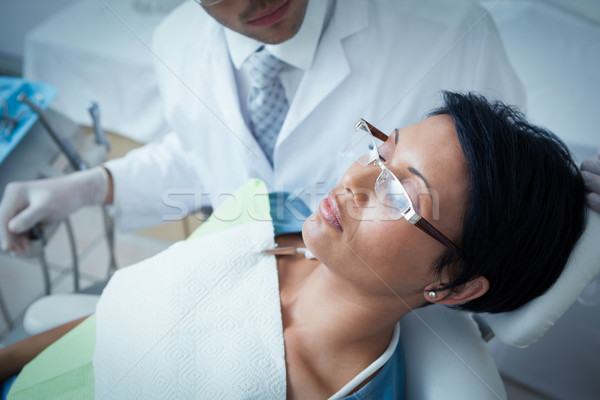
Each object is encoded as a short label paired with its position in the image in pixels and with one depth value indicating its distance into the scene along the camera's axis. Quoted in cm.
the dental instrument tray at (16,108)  115
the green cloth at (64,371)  84
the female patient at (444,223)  68
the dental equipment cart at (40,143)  111
